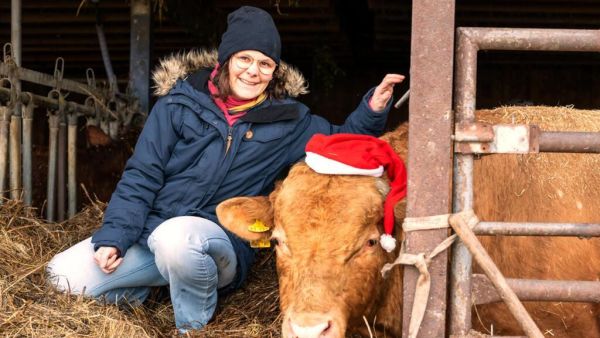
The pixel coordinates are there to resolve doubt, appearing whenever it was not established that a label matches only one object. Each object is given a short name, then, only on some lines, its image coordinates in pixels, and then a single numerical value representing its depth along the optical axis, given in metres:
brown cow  3.25
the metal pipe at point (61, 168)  6.23
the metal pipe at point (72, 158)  6.31
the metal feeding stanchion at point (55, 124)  5.32
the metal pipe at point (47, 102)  5.27
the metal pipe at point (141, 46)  7.28
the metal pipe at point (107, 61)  7.20
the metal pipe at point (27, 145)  5.54
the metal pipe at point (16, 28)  5.77
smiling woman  4.27
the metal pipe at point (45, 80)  5.37
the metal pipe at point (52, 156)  6.07
